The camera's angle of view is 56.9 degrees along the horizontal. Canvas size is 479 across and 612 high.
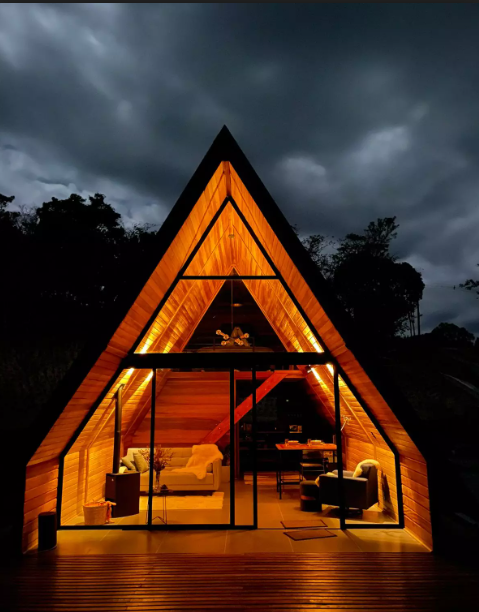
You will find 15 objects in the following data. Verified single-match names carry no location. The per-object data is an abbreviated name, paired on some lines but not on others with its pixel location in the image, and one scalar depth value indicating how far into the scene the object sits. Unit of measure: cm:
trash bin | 576
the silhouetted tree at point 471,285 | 2703
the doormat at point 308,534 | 618
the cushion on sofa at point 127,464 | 916
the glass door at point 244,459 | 684
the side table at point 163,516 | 705
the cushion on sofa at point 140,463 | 955
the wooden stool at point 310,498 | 780
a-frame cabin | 568
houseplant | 945
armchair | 718
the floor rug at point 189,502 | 834
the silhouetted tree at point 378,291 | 2412
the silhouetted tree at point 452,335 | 2502
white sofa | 932
